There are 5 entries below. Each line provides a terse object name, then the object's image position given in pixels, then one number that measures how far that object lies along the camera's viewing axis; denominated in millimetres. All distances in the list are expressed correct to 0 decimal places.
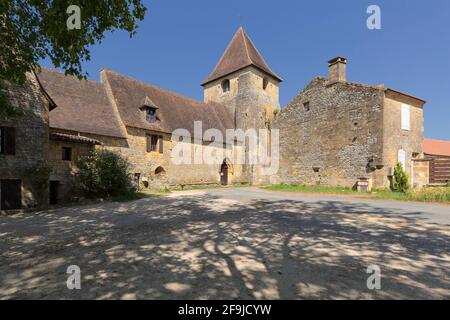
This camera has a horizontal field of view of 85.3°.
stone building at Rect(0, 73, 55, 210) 9727
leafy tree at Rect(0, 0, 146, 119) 5484
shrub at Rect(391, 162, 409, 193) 13828
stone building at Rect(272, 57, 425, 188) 14688
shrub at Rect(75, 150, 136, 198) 12367
